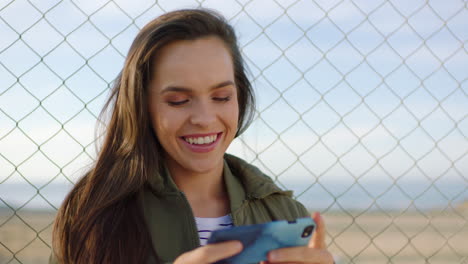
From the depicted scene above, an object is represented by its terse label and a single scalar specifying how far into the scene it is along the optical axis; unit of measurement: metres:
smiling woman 1.83
